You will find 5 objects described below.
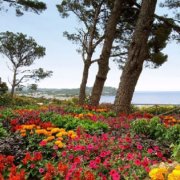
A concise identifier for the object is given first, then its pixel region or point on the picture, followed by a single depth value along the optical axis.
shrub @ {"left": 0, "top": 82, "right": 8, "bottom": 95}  13.22
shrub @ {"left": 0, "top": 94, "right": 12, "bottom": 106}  12.16
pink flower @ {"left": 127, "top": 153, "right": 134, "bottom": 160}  2.91
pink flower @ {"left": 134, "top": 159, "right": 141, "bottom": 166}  2.72
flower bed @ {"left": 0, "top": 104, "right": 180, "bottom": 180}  2.67
